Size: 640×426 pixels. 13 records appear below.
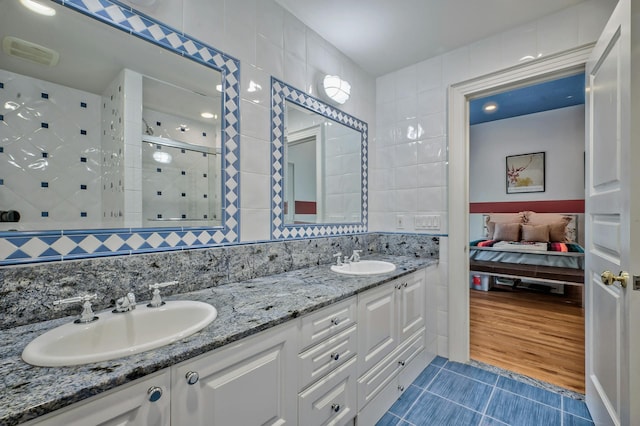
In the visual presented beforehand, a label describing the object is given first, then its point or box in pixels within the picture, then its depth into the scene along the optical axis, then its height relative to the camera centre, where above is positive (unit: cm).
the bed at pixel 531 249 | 334 -45
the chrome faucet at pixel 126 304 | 94 -30
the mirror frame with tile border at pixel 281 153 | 162 +35
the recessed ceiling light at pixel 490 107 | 399 +156
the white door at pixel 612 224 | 105 -4
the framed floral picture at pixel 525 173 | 442 +66
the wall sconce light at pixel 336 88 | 193 +89
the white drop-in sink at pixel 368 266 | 186 -36
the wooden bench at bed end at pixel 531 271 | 323 -71
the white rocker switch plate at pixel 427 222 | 217 -6
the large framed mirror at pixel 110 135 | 90 +30
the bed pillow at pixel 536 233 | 399 -27
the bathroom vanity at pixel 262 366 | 59 -43
